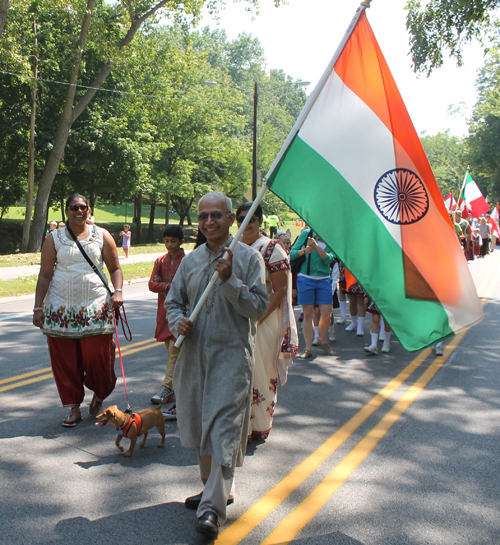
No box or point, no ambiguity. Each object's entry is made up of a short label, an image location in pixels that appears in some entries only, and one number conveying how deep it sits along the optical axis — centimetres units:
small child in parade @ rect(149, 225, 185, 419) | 565
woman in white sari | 467
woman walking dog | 506
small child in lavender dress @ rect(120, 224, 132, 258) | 2545
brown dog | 429
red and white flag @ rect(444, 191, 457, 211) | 2277
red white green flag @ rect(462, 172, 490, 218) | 2038
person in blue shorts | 816
